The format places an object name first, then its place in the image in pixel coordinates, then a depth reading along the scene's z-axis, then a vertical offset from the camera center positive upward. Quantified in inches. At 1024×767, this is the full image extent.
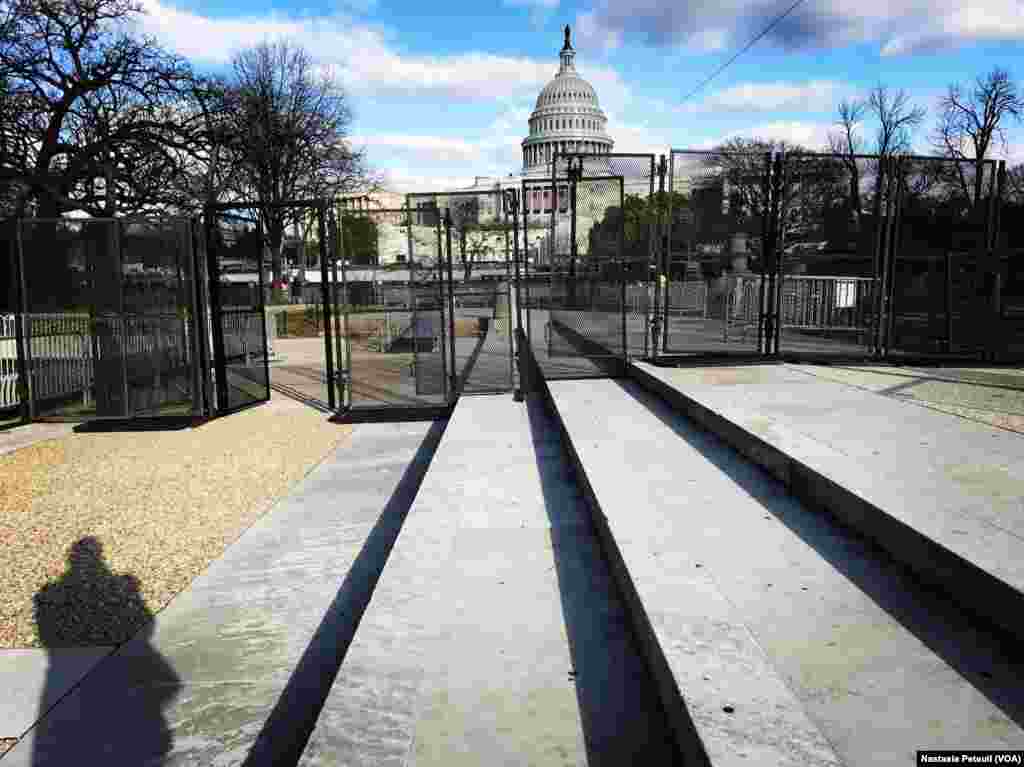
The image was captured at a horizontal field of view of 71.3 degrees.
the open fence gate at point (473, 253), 403.2 +38.8
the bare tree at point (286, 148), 1414.9 +340.7
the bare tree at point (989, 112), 1678.2 +449.8
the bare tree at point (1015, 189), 1371.8 +219.3
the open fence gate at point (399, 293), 412.5 +12.2
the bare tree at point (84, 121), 1037.8 +299.6
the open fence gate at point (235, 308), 401.7 +2.5
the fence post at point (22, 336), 394.0 -11.4
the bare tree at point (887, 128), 1855.8 +458.5
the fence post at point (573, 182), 390.3 +68.5
